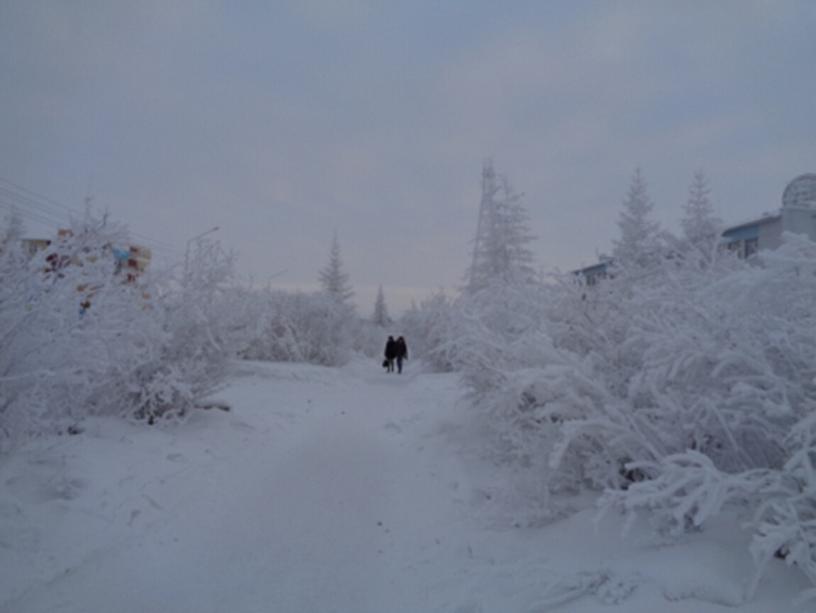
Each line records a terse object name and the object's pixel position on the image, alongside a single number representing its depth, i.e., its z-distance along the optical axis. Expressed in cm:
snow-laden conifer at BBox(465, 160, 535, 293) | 2208
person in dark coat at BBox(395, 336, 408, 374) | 2200
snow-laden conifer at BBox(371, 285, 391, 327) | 6156
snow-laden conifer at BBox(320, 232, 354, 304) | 3744
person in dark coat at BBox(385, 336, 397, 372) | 2189
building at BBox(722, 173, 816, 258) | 1405
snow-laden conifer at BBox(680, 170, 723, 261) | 2537
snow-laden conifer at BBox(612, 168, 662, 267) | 2381
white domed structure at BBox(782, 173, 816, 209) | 1675
